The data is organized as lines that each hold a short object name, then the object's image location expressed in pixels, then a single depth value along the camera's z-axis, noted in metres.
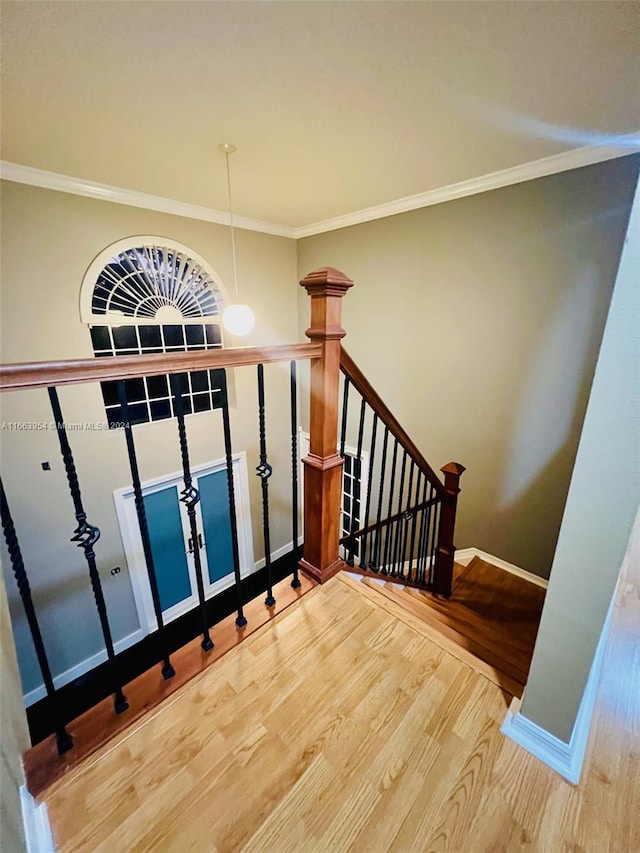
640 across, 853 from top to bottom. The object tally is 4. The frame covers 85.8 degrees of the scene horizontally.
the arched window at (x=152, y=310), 3.19
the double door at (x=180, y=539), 3.73
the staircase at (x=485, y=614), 1.32
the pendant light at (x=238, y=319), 2.75
